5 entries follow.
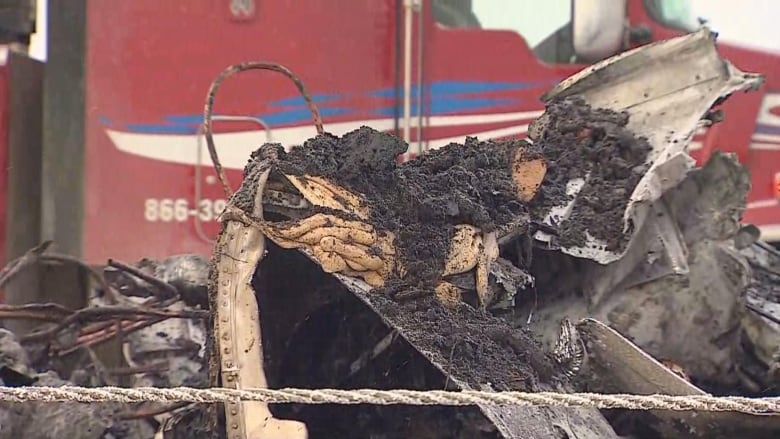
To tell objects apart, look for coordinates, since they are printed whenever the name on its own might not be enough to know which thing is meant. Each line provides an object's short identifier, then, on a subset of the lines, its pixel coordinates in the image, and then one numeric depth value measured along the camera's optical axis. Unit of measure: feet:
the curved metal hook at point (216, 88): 16.33
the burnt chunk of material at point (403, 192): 12.10
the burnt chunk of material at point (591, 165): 14.57
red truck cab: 23.36
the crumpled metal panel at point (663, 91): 15.16
